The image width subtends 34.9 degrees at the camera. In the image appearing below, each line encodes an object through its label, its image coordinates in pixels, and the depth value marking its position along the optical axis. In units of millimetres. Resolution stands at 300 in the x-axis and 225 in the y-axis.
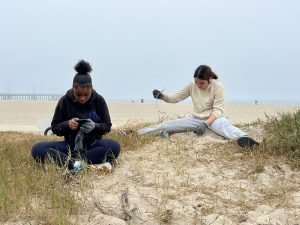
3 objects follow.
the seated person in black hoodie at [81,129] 5121
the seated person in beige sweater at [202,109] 6703
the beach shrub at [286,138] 5682
